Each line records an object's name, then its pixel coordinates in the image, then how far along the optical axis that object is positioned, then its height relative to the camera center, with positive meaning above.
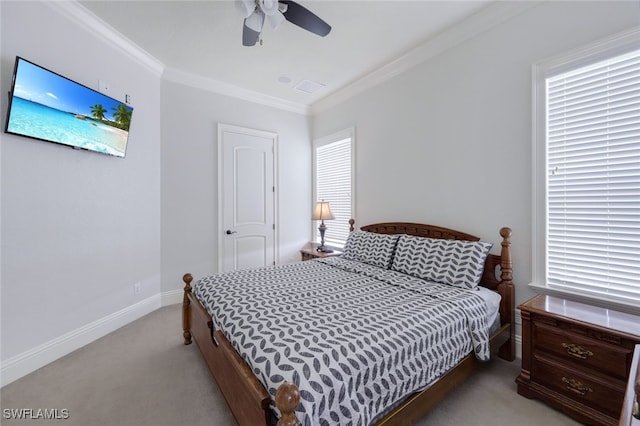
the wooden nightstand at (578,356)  1.44 -0.87
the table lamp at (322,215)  3.90 -0.06
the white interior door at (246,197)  3.78 +0.20
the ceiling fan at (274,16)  1.77 +1.41
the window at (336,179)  3.96 +0.51
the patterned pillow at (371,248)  2.76 -0.42
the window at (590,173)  1.72 +0.28
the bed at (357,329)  1.14 -0.66
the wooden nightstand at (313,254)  3.69 -0.62
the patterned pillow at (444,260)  2.17 -0.43
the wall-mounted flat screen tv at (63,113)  1.95 +0.83
